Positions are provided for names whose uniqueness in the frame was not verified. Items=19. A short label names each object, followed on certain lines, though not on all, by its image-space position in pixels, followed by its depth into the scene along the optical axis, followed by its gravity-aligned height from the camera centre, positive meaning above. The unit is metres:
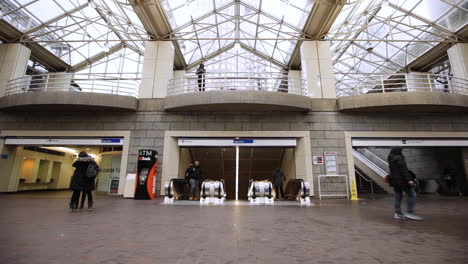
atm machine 9.95 +0.11
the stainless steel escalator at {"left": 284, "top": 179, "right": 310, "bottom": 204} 8.73 -0.45
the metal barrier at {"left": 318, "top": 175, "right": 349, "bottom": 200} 10.59 -0.26
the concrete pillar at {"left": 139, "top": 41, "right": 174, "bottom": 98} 12.09 +5.85
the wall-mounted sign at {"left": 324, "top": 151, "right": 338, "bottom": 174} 10.94 +0.85
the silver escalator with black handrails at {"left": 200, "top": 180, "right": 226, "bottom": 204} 8.91 -0.53
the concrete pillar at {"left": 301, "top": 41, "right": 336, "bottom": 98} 12.13 +6.03
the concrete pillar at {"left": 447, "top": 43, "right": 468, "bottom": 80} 12.72 +6.82
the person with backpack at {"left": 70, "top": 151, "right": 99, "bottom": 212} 6.03 -0.01
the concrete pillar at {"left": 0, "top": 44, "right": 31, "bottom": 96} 12.52 +6.24
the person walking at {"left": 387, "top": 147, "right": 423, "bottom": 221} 5.05 -0.04
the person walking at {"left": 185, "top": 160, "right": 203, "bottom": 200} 9.43 +0.08
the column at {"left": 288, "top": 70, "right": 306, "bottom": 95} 17.73 +8.05
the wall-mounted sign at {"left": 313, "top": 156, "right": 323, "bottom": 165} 11.04 +0.94
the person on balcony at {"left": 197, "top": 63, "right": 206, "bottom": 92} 13.35 +6.20
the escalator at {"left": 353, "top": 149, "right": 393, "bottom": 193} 13.82 +0.81
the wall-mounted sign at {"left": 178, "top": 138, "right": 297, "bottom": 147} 11.45 +1.79
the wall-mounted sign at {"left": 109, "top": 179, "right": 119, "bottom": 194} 11.93 -0.48
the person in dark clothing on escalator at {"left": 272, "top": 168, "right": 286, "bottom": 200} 10.88 +0.06
